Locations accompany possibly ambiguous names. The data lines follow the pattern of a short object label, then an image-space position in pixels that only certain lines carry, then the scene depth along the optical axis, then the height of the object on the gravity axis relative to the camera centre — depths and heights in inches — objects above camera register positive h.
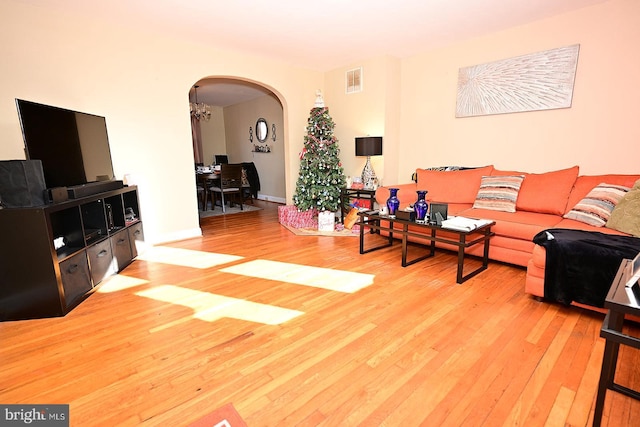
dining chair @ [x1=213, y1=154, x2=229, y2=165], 333.1 -1.1
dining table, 240.8 -16.1
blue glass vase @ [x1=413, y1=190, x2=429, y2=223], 116.1 -19.8
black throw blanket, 78.4 -29.0
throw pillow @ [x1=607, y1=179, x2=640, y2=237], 94.4 -20.1
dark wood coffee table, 104.0 -30.9
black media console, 82.7 -28.2
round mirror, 289.4 +25.7
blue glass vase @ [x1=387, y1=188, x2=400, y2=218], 125.8 -19.5
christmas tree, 186.7 -7.4
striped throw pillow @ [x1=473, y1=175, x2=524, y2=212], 129.3 -17.3
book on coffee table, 104.6 -24.3
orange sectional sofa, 106.3 -23.2
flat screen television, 92.1 +5.9
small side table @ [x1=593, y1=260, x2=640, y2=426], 41.4 -24.9
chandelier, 246.5 +38.0
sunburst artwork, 129.7 +30.7
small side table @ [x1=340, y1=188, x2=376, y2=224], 177.3 -24.9
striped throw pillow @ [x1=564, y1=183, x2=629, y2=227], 105.0 -18.7
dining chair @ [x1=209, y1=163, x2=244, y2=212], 232.5 -17.7
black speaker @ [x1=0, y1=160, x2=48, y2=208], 81.6 -5.7
